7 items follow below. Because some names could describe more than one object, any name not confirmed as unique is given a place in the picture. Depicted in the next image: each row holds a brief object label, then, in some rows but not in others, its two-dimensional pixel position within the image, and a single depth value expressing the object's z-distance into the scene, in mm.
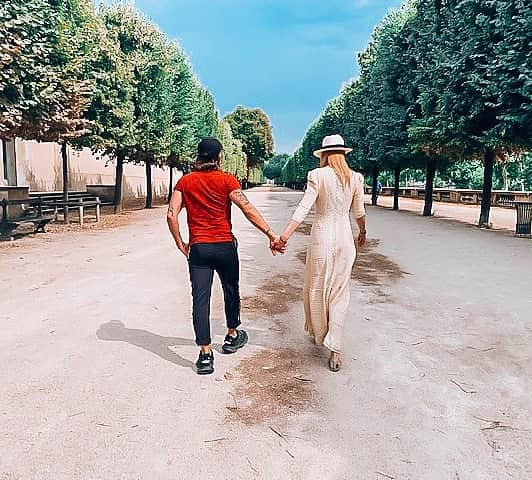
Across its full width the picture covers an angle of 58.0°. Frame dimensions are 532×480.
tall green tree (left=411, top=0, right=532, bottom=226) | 11758
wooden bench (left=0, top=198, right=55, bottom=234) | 12328
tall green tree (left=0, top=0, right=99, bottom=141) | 9602
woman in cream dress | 3932
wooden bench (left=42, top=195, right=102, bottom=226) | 14897
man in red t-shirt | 3836
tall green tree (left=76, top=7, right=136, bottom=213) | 16219
